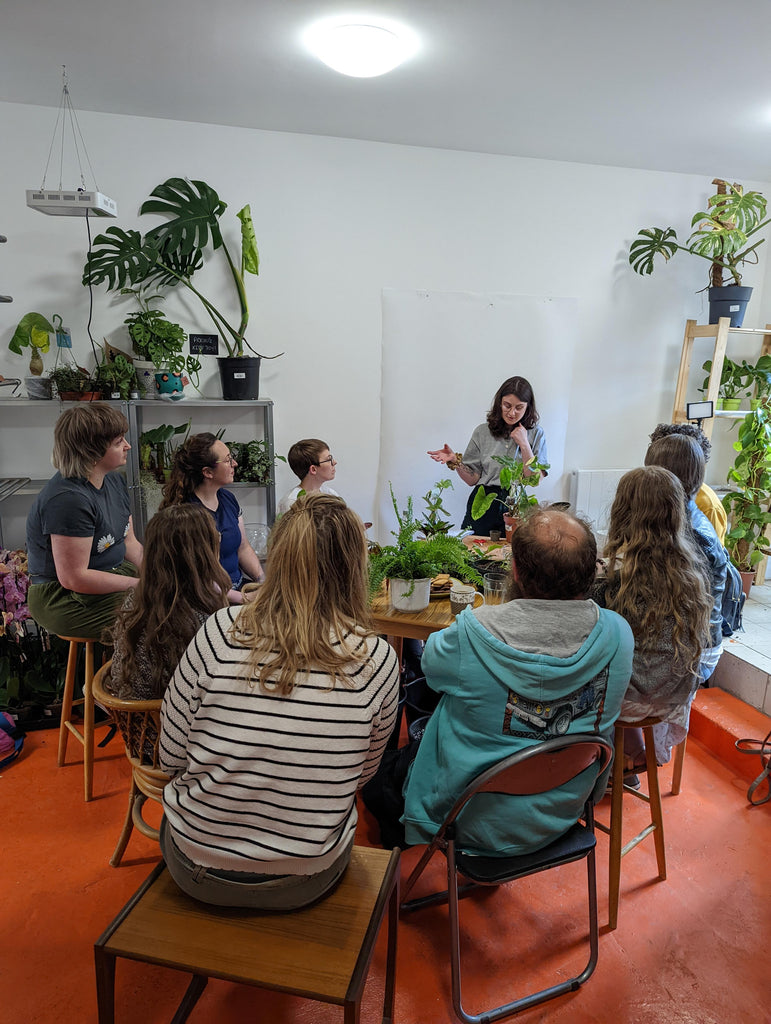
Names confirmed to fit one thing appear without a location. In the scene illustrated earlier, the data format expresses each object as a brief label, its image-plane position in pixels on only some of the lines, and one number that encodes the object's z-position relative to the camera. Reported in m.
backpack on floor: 2.50
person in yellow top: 2.65
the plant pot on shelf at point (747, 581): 3.93
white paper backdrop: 3.99
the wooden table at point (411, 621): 2.03
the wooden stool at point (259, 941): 1.12
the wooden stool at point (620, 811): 1.82
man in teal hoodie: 1.39
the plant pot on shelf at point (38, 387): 3.17
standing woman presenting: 3.53
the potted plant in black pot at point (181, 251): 3.29
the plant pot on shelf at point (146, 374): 3.32
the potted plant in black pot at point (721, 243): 3.74
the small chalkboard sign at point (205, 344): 3.61
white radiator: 4.39
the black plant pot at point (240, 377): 3.45
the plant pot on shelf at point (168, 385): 3.33
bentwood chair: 1.62
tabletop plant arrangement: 2.06
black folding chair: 1.33
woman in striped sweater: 1.15
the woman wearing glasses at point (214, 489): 2.52
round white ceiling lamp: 2.34
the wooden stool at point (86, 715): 2.21
